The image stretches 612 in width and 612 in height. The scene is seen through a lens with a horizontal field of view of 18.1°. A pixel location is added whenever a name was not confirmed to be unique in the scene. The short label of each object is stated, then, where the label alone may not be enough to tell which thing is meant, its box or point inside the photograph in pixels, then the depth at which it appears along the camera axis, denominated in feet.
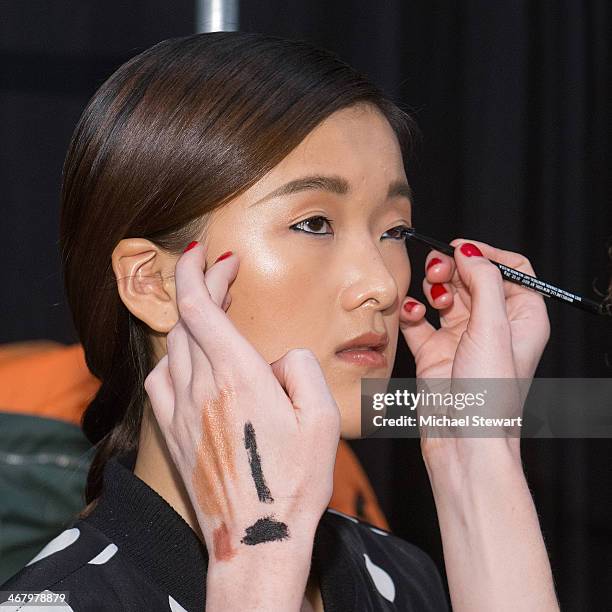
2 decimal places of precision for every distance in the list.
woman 3.41
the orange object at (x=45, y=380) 4.23
